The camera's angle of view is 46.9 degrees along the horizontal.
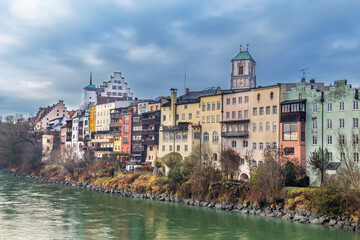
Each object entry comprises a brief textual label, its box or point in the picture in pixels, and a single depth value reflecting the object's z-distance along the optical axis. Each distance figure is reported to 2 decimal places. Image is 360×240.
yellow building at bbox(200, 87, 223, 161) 65.50
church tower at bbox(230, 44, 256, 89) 108.88
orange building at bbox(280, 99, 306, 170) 53.09
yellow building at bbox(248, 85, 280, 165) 56.97
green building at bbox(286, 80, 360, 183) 48.78
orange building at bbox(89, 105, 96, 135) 104.00
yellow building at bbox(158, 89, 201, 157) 69.44
